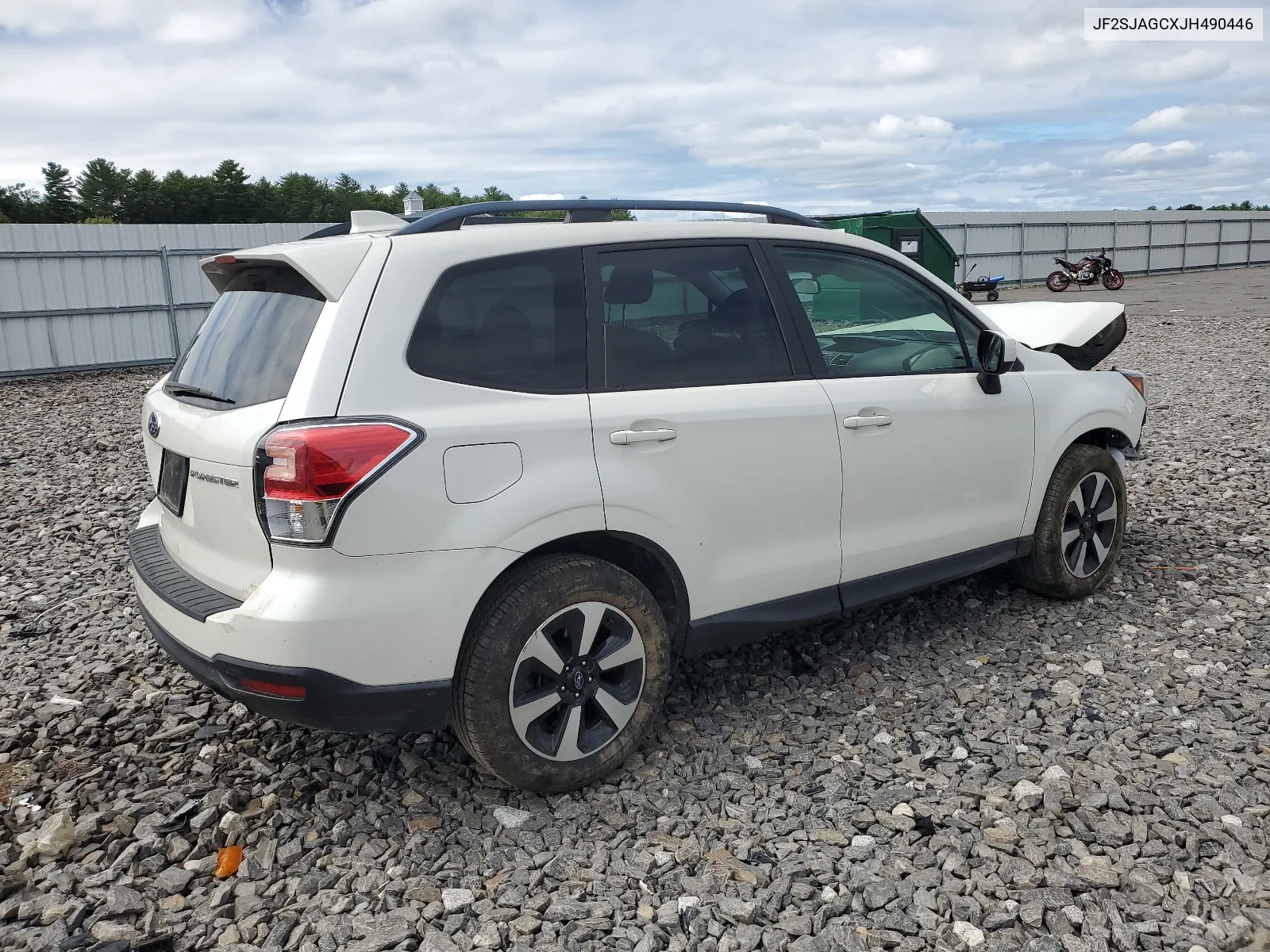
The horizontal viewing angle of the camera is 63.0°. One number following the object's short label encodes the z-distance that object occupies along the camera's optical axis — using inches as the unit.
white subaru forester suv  111.5
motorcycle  1153.4
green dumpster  803.4
